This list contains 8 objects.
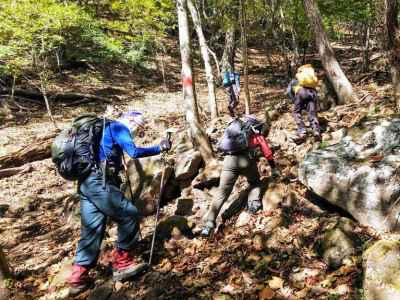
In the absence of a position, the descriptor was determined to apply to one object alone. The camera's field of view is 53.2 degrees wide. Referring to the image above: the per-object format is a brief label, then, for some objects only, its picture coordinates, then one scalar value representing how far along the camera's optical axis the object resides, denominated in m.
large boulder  4.87
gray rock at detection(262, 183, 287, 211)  6.20
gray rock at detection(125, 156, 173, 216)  7.48
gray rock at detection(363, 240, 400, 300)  3.32
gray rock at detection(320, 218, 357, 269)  4.45
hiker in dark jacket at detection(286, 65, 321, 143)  7.95
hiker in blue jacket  4.94
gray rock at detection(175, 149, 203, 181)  7.83
